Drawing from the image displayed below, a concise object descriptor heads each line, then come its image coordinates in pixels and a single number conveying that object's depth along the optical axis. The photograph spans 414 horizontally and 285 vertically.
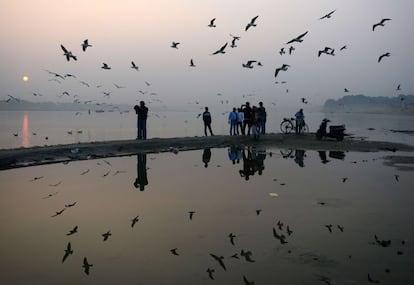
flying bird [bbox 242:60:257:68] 22.05
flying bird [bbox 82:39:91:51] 21.05
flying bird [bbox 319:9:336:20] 18.17
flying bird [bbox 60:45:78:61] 20.03
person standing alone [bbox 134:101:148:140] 25.72
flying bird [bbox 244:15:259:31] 19.66
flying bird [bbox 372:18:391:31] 19.62
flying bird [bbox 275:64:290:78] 21.23
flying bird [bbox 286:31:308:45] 19.24
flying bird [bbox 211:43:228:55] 20.14
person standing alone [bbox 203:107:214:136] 30.25
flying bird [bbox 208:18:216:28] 20.87
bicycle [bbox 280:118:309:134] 35.62
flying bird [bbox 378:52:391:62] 21.14
